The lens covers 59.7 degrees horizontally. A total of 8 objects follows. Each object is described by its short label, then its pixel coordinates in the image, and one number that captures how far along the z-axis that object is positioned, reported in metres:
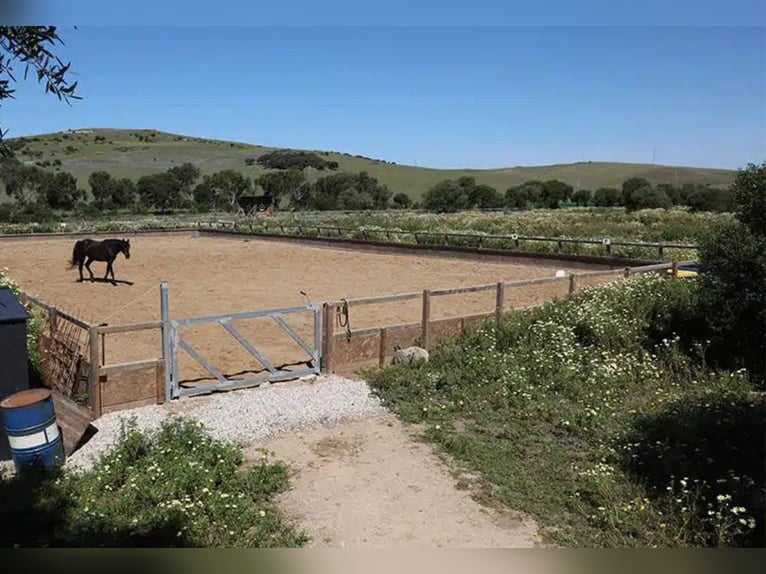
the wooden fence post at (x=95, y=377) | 6.21
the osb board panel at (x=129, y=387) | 6.47
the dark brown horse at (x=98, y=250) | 16.83
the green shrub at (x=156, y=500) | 3.92
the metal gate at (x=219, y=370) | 6.84
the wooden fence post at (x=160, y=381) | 6.79
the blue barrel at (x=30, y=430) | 5.32
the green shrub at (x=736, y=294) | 7.55
